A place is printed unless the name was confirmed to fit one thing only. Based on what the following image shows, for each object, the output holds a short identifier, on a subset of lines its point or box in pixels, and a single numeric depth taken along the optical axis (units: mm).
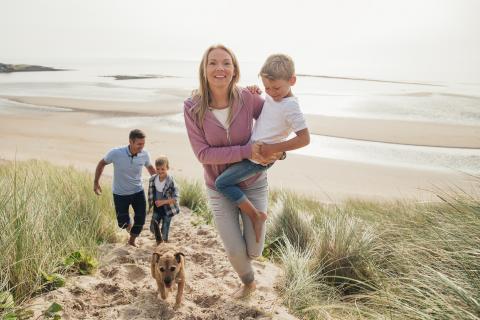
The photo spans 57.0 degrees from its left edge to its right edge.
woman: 3732
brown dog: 3801
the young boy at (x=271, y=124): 3670
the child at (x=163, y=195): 5602
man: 5672
